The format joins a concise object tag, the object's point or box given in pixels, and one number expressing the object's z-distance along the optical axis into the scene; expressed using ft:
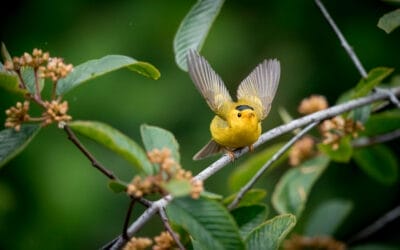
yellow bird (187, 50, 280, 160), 17.11
